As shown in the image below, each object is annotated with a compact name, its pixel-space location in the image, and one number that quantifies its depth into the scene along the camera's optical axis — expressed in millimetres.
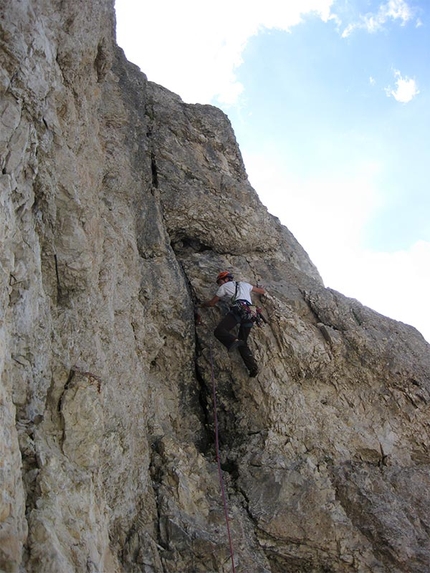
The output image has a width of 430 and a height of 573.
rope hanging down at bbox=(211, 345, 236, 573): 6231
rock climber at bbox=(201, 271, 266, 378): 8562
